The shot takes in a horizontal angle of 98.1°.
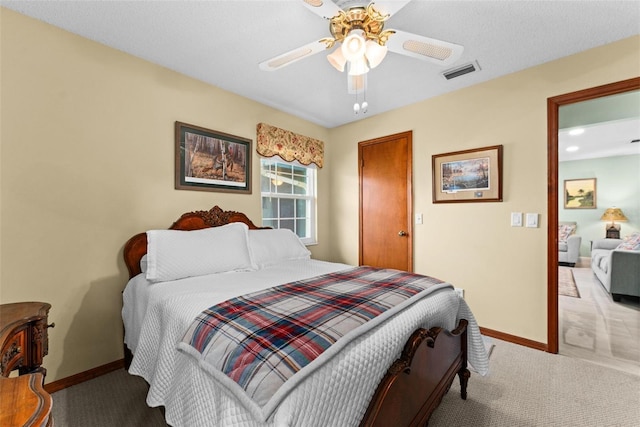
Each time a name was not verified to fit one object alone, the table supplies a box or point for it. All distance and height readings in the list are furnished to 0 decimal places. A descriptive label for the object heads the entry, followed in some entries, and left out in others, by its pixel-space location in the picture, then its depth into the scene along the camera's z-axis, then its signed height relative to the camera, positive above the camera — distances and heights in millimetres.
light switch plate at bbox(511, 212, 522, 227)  2559 -83
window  3427 +207
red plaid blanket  925 -468
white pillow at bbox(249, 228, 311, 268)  2547 -341
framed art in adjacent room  6496 +382
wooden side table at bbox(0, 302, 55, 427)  646 -474
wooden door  3344 +117
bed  905 -584
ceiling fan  1438 +973
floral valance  3223 +840
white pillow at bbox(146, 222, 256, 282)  1948 -307
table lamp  6141 -216
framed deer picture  2568 +523
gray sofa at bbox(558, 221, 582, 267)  5770 -852
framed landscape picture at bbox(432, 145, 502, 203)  2688 +361
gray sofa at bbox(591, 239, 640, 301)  3455 -819
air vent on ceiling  2453 +1284
